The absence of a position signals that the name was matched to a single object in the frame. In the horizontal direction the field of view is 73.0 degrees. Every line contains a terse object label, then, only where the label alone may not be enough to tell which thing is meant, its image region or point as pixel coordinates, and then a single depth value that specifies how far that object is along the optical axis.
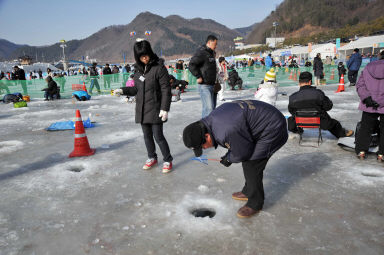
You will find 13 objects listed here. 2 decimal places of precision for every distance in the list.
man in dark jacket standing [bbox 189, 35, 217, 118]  5.03
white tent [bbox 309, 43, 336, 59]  52.35
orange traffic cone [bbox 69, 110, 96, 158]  4.52
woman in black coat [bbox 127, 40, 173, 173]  3.40
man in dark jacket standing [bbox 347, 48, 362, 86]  11.84
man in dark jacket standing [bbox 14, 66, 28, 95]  13.70
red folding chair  4.36
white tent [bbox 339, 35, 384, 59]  38.96
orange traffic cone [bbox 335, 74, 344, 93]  11.19
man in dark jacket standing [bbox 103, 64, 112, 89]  15.52
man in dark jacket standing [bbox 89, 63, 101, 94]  14.46
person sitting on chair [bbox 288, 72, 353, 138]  4.32
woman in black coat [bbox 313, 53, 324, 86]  13.02
